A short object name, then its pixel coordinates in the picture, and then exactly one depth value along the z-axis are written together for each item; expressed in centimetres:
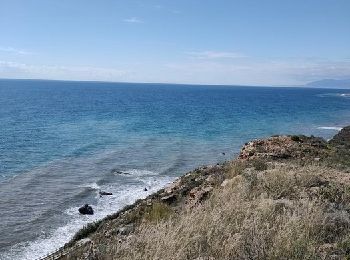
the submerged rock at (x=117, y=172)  3847
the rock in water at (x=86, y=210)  2655
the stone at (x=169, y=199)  1691
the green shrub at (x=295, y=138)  2967
